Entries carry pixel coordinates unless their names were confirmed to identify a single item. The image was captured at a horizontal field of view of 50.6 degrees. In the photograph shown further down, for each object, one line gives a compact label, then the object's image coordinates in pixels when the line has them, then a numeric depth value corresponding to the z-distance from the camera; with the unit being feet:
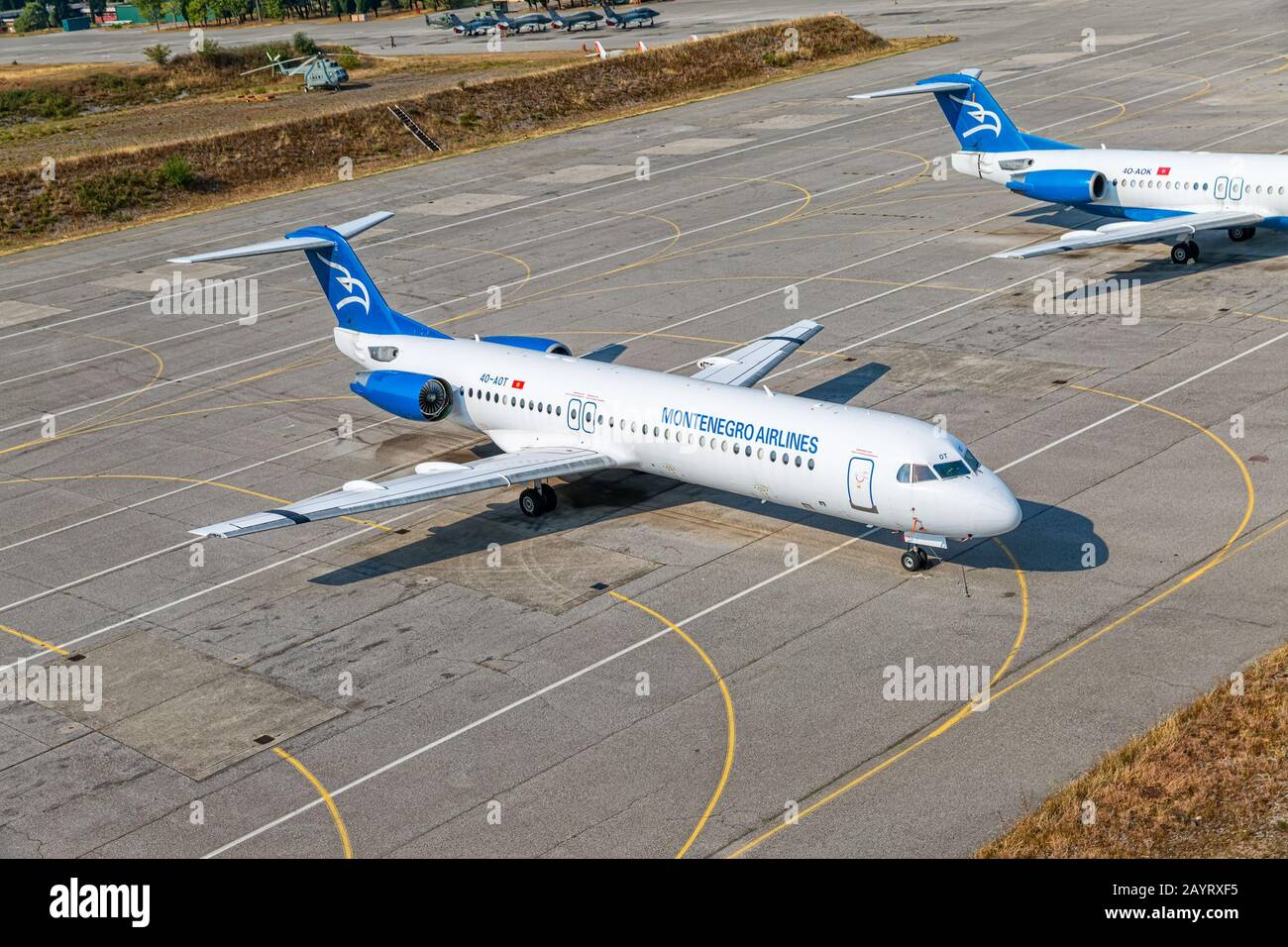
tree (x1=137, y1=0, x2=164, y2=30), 583.99
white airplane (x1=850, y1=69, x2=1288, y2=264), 157.38
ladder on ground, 286.05
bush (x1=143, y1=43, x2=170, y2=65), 410.52
